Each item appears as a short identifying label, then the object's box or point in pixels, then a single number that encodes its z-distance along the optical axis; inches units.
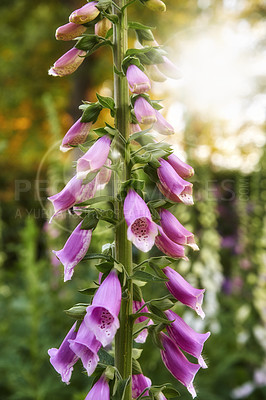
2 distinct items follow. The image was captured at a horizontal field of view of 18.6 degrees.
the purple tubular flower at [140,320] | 23.3
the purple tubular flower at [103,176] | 23.9
